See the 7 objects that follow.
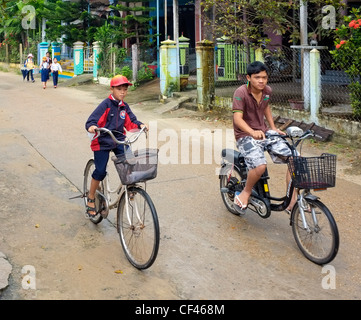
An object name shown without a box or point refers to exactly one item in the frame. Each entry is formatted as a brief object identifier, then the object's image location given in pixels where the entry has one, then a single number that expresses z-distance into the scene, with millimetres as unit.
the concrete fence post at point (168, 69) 14172
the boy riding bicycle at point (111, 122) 4914
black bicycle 4336
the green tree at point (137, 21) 19891
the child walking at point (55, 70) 20047
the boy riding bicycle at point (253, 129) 4941
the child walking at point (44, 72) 19953
